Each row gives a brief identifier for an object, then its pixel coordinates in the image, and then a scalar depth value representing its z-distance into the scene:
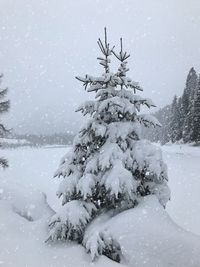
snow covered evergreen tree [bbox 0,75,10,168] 12.47
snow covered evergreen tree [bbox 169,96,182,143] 39.39
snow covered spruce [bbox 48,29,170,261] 5.24
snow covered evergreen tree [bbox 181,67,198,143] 33.72
